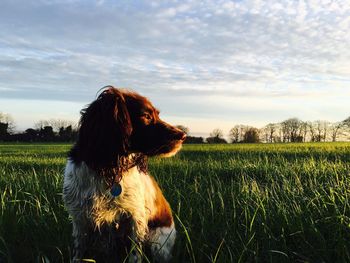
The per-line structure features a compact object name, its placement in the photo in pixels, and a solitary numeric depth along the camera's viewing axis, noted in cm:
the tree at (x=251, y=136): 5578
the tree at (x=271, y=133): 6122
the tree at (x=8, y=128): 7028
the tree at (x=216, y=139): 4544
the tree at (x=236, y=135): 5517
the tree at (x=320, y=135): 6193
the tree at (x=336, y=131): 6338
